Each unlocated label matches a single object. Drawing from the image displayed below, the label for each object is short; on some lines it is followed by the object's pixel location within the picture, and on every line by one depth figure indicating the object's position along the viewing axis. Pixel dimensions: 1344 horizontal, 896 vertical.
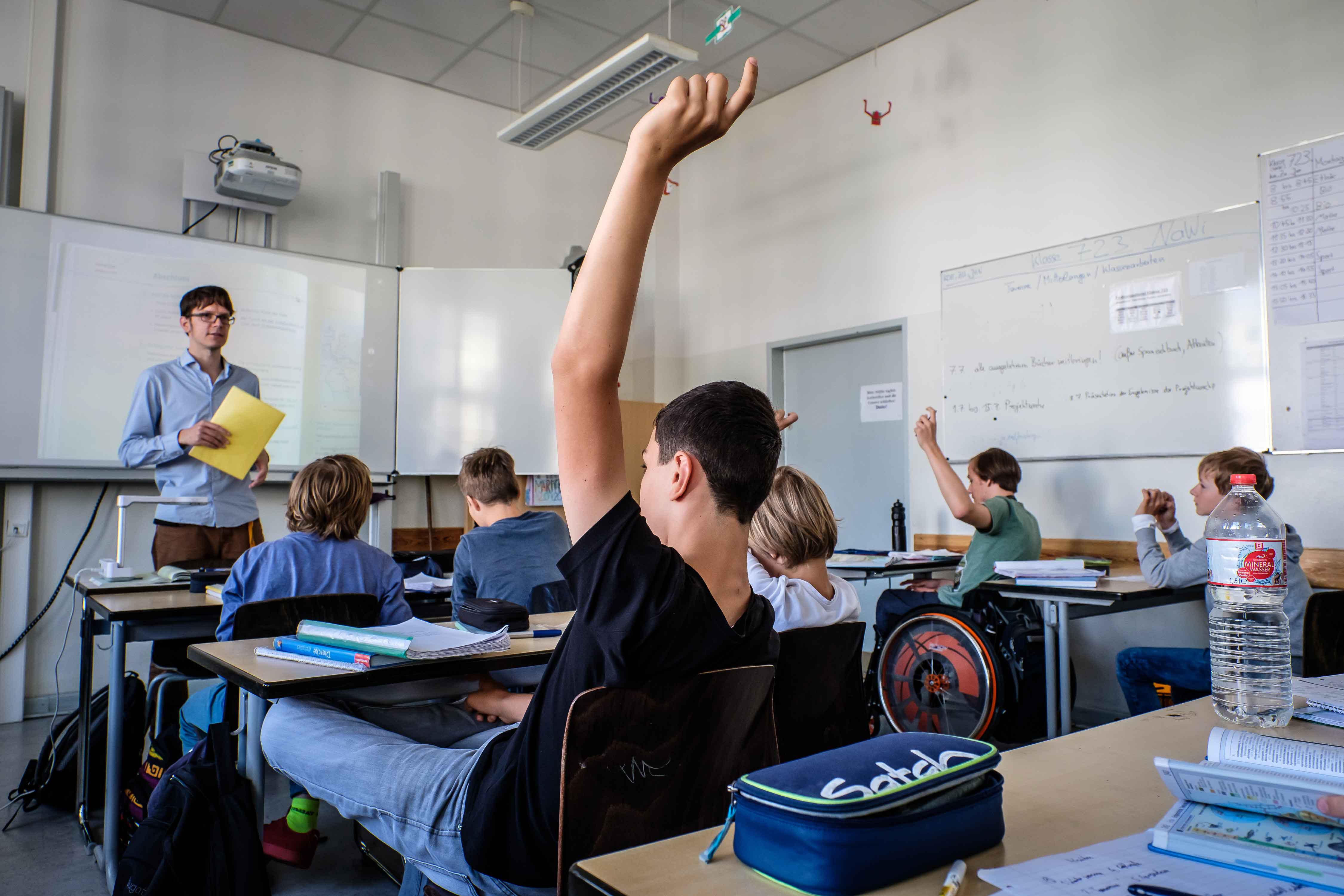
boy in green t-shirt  3.29
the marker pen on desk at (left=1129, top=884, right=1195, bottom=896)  0.55
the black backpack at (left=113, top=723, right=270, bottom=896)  1.56
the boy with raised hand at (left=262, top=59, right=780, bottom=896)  0.84
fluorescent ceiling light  3.60
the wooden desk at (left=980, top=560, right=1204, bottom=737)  2.67
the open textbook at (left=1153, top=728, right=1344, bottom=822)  0.64
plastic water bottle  1.07
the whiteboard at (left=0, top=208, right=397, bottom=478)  3.80
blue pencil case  0.58
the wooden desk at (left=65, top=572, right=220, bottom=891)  2.14
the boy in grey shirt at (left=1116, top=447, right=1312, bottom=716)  2.67
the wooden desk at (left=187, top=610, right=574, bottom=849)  1.31
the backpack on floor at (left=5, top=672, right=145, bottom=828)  2.54
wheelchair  2.83
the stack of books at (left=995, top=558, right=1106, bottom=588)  2.80
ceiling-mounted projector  4.16
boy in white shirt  1.85
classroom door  4.82
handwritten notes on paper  0.57
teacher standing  3.44
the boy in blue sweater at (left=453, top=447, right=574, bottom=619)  2.48
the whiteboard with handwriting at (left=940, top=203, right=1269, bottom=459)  3.46
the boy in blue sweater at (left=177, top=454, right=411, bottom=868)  2.04
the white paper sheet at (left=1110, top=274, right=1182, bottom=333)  3.64
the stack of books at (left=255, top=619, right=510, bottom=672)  1.42
